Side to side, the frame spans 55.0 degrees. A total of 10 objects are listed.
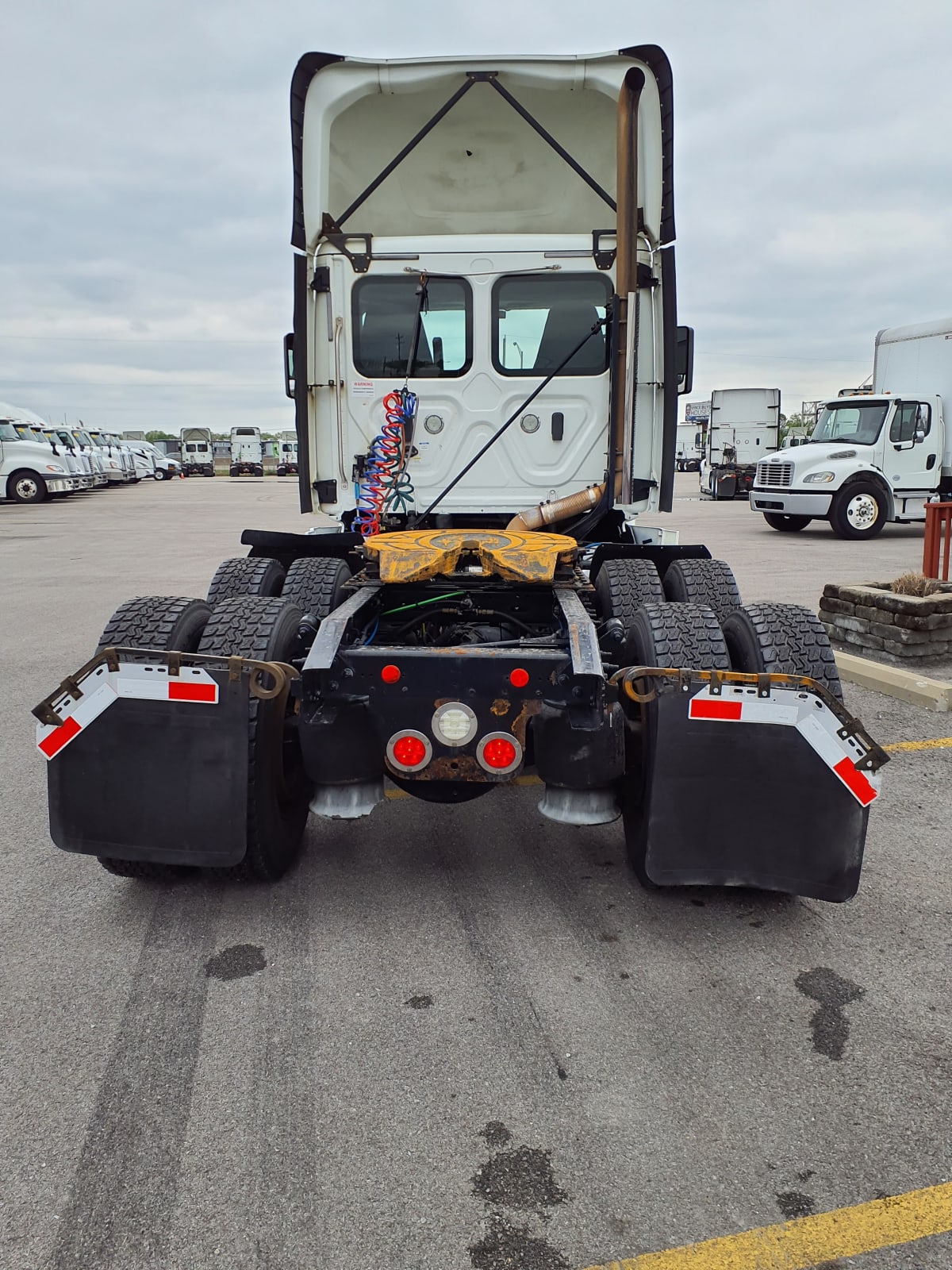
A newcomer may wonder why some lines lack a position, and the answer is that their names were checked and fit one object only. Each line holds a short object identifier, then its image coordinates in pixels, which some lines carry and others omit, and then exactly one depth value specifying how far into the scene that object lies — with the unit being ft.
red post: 24.66
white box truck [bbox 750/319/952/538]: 53.31
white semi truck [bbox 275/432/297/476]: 193.42
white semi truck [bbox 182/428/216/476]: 197.57
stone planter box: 22.15
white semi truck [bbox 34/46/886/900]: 10.17
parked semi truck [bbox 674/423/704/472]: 154.71
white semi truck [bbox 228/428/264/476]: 187.62
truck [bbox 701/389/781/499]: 97.76
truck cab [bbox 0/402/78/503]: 86.12
